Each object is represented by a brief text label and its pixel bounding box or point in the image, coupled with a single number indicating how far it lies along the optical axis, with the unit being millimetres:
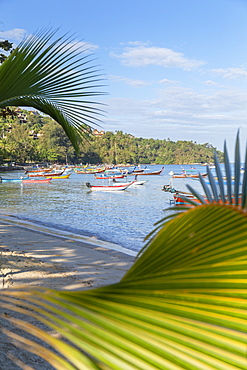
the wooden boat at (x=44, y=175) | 53384
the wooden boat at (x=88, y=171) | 74175
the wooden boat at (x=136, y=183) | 39906
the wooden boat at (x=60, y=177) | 53778
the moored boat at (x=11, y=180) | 46050
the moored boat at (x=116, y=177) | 53506
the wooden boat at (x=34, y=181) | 45088
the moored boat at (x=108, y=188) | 33938
